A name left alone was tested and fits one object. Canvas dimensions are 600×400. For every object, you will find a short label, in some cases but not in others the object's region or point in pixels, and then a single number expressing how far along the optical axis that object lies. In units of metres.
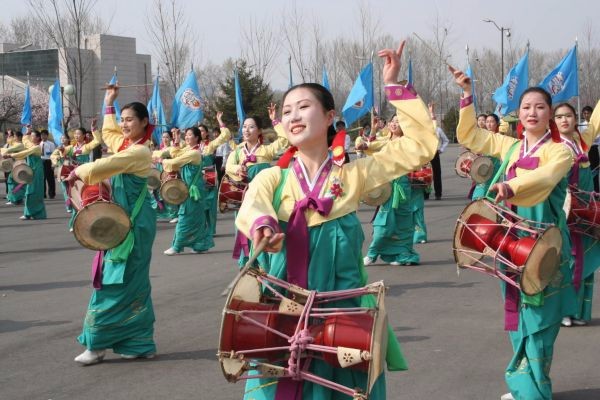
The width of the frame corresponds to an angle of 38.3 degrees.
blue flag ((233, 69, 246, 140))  17.64
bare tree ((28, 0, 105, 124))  27.98
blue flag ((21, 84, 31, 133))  22.91
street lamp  42.56
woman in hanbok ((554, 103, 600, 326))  6.93
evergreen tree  38.72
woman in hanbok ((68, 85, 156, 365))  6.27
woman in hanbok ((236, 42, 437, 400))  3.56
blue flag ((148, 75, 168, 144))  21.53
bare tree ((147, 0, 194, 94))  33.69
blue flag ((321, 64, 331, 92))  18.18
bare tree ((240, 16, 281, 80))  38.40
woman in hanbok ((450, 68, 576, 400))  4.95
